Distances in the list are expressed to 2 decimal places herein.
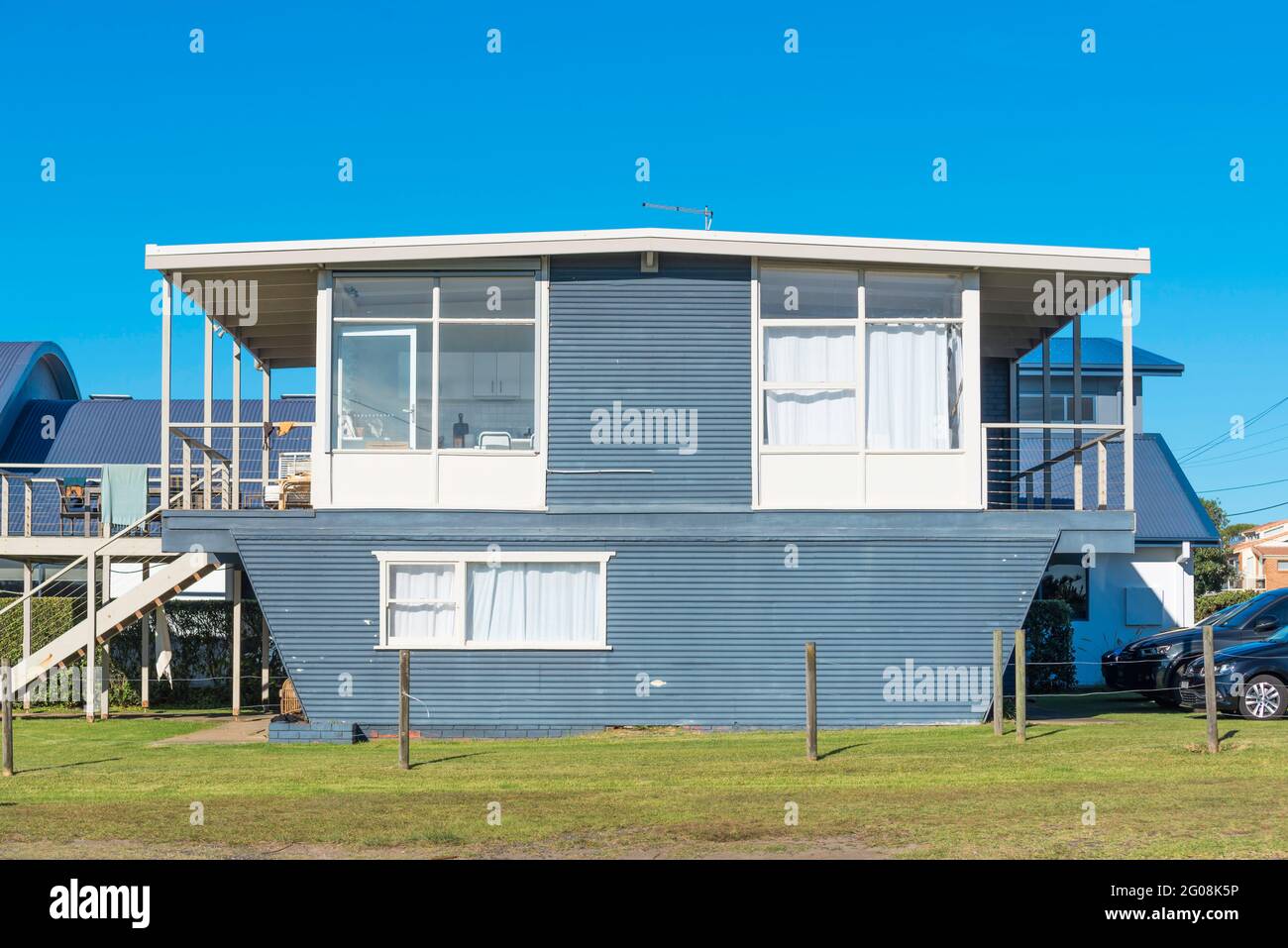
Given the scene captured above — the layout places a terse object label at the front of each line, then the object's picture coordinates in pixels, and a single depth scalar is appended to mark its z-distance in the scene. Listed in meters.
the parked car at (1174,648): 20.16
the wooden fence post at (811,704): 14.28
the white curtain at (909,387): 17.95
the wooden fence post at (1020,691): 15.57
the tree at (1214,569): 63.72
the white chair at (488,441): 17.95
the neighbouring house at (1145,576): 28.45
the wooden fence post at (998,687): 16.16
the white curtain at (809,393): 17.88
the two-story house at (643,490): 17.61
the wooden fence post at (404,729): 14.60
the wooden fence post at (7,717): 14.17
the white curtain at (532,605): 17.77
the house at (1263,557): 75.62
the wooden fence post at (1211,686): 14.36
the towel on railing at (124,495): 21.61
